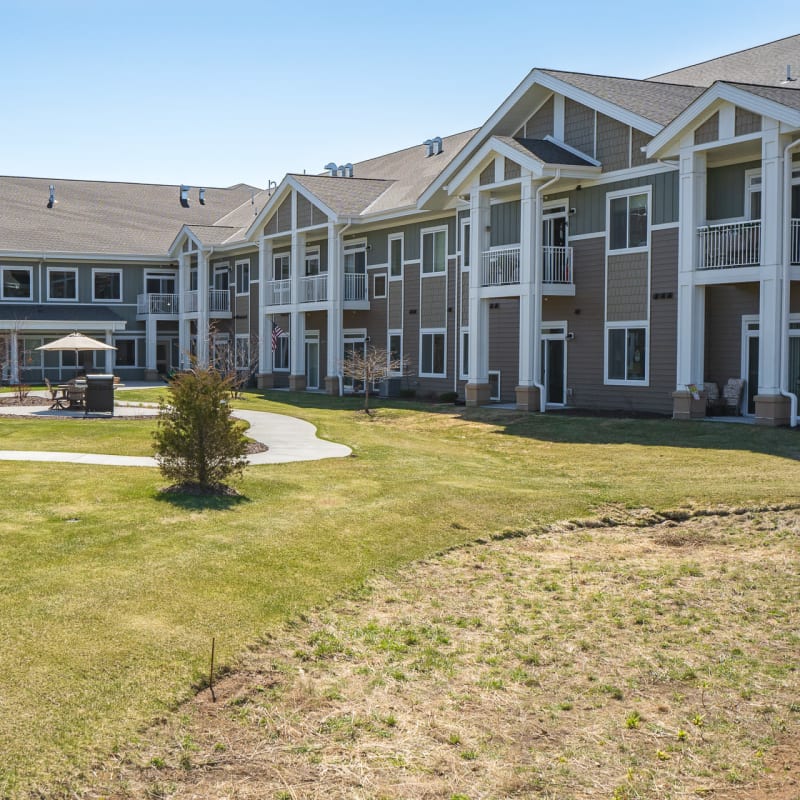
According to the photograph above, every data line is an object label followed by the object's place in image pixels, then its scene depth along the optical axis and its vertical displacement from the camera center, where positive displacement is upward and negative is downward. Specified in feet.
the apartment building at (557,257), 71.92 +10.00
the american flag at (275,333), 136.26 +4.06
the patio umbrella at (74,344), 96.28 +1.76
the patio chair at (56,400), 84.33 -3.17
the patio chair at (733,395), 75.46 -2.21
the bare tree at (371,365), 97.62 -0.16
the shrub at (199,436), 42.04 -3.09
